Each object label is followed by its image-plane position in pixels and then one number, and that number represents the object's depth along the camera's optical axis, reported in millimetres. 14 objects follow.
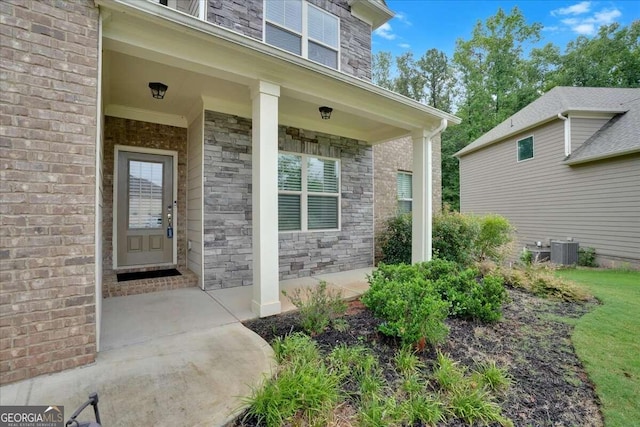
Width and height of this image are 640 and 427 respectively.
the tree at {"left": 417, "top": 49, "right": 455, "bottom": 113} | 21266
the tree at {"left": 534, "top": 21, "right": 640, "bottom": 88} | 16125
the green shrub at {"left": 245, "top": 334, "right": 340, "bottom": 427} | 1867
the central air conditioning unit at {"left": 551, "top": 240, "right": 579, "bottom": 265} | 8969
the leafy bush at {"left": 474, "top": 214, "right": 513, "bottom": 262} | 7215
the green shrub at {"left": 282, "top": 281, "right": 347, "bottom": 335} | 3141
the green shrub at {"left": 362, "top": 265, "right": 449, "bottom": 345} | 2740
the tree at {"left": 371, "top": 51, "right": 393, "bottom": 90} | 22203
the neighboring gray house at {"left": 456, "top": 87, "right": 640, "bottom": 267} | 8156
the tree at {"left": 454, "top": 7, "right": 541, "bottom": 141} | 17797
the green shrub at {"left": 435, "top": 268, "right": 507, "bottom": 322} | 3587
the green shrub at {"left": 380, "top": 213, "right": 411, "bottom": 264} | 6863
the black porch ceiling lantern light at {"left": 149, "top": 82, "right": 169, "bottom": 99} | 3873
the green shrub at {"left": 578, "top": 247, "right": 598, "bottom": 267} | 8867
